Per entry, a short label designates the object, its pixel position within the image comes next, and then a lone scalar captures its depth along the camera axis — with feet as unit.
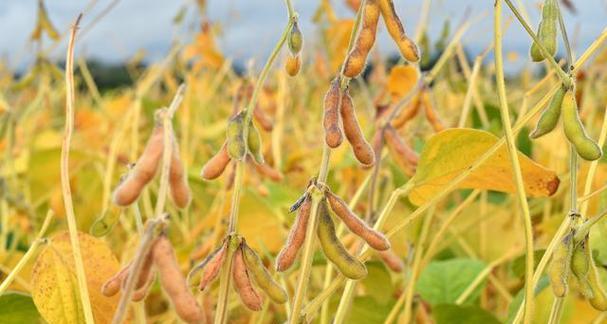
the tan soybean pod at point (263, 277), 1.26
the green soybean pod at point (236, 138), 1.22
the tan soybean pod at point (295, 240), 1.20
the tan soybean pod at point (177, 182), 1.04
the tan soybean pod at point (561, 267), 1.19
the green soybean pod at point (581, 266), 1.25
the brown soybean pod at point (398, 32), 1.21
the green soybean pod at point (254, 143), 1.33
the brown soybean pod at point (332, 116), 1.17
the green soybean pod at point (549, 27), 1.34
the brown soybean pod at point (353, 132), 1.22
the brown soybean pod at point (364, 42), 1.17
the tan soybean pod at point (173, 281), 0.98
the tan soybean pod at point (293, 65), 1.28
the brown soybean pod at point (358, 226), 1.19
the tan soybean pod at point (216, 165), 1.30
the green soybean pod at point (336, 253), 1.19
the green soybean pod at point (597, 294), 1.28
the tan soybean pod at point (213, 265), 1.23
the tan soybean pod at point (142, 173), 1.00
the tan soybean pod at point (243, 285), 1.21
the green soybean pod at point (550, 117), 1.31
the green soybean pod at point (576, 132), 1.23
